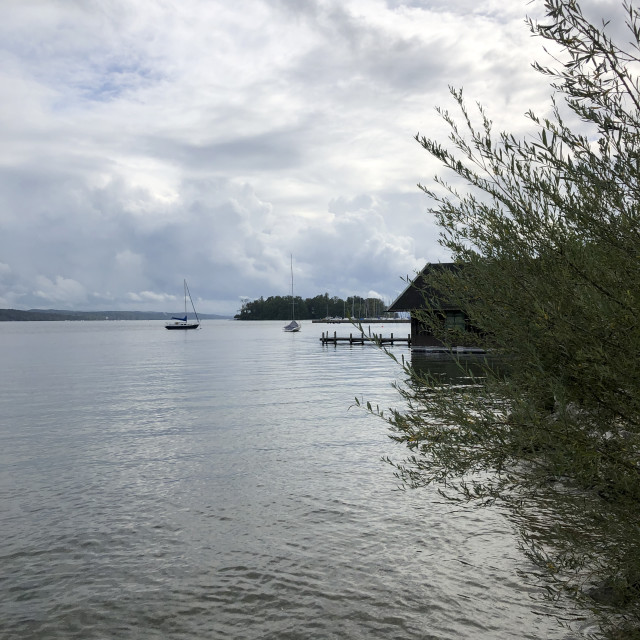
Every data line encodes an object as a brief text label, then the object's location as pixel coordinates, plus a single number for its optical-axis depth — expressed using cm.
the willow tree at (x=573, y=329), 441
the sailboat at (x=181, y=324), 15335
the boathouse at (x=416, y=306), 4734
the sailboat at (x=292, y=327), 12549
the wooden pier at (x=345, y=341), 6927
